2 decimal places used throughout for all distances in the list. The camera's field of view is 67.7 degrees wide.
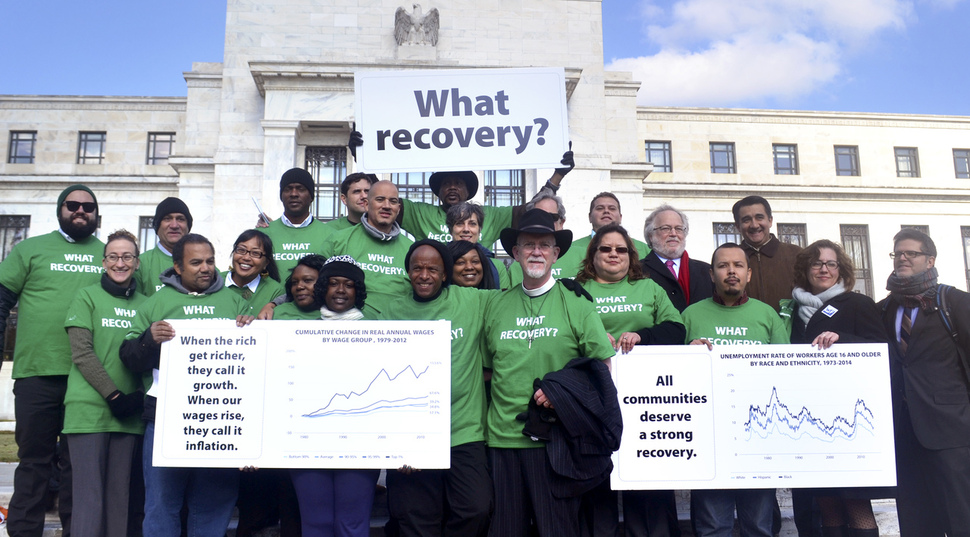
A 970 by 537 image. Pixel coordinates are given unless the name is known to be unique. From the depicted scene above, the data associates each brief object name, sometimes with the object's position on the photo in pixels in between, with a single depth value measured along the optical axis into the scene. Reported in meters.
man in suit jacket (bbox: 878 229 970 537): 5.09
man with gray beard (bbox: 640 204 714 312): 6.08
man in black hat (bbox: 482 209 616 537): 4.34
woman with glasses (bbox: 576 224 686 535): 4.98
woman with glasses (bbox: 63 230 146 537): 4.90
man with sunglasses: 5.29
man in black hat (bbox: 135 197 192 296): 6.09
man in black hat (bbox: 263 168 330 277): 6.23
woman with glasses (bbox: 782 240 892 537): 5.18
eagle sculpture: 24.06
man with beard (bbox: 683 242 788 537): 5.00
